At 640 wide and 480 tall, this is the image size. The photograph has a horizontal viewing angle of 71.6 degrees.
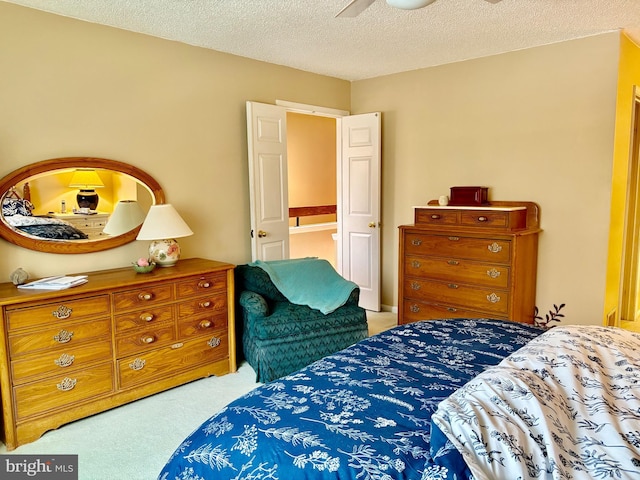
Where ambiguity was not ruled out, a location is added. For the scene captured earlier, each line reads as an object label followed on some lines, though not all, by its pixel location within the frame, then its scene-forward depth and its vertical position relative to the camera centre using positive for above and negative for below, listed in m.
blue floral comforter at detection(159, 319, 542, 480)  1.18 -0.71
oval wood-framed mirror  2.84 +0.02
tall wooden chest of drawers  3.64 -0.63
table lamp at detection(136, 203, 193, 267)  3.25 -0.29
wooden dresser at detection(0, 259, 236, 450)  2.47 -0.94
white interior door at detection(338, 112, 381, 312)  4.87 -0.15
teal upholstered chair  3.24 -1.04
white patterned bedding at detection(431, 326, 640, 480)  1.05 -0.61
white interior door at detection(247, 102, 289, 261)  4.09 +0.10
